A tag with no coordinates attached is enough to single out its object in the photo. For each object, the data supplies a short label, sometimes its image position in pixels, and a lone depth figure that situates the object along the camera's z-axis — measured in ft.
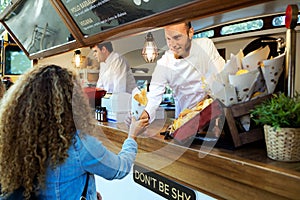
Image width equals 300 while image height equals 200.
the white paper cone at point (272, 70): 3.57
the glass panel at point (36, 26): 7.95
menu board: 4.73
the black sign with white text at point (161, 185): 4.12
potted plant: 2.85
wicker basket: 2.85
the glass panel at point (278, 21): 17.21
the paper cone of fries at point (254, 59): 3.77
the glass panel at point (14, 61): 14.30
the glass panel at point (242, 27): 18.62
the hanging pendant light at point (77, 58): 11.38
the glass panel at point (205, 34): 20.61
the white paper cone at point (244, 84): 3.57
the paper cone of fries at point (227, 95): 3.55
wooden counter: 2.78
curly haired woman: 3.39
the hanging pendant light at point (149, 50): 6.40
